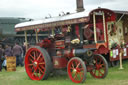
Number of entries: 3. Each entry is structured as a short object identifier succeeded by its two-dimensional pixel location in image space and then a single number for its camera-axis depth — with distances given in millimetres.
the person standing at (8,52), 13117
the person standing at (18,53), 13508
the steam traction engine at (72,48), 7062
